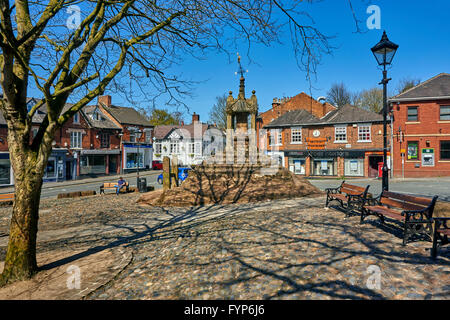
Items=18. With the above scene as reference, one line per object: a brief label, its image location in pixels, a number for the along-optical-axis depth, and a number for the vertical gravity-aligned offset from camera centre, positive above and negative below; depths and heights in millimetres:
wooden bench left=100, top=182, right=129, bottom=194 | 17342 -1744
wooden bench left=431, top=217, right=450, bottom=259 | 4410 -1337
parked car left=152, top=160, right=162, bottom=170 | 44406 -821
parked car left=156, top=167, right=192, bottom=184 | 21750 -1113
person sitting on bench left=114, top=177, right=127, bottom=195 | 16891 -1623
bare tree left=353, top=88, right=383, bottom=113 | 46125 +10909
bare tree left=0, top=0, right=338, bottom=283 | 4574 +963
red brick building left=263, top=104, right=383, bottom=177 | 28047 +2081
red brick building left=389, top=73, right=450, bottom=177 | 25312 +2775
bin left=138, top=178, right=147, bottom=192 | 17734 -1772
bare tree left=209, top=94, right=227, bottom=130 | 43438 +7241
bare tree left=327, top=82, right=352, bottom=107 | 52203 +12583
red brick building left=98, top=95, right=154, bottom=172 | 39062 +4113
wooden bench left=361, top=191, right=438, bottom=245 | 5001 -1181
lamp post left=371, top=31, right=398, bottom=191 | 7732 +3168
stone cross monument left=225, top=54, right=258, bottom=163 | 14594 +1919
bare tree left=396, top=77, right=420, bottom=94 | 50606 +14657
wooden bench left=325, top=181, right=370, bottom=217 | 7254 -1115
